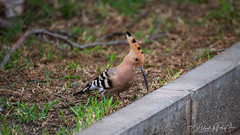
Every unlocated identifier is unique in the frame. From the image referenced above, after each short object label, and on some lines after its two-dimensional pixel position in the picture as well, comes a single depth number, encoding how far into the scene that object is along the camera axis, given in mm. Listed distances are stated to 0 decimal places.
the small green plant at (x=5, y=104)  6486
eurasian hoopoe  6398
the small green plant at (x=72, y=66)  8333
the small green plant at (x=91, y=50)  9680
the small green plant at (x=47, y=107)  6170
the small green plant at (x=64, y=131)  5311
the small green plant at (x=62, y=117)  5846
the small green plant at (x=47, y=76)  7723
